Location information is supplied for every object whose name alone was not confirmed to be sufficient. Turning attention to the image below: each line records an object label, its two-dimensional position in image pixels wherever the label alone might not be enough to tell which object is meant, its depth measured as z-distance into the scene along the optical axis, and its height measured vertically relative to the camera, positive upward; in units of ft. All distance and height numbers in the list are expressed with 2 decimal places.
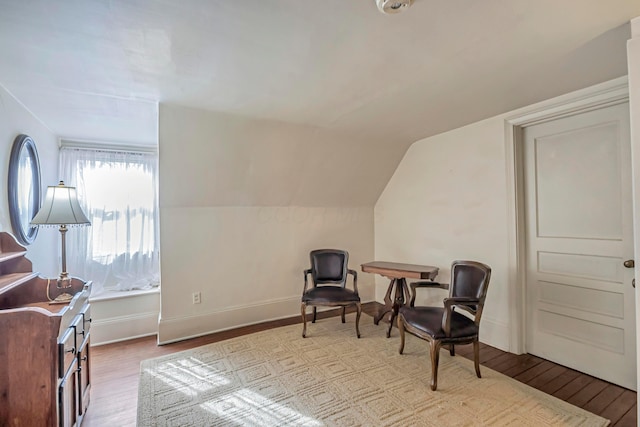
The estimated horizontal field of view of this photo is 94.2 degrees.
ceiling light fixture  4.28 +3.12
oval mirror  7.41 +0.94
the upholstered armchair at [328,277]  10.39 -2.29
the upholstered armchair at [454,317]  7.23 -2.65
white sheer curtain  11.43 +0.08
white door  7.30 -0.72
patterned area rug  6.20 -4.14
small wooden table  9.88 -1.96
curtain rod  11.46 +3.03
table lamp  6.09 +0.17
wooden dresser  4.25 -2.14
